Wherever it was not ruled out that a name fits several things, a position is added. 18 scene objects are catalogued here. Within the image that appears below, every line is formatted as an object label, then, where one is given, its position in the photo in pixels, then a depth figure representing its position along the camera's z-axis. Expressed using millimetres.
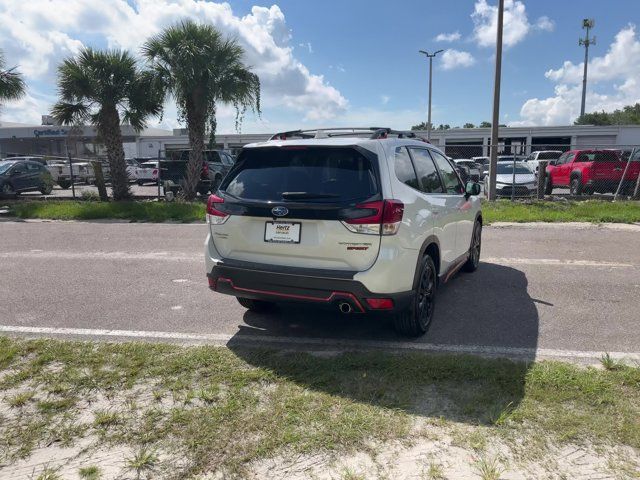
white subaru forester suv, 3900
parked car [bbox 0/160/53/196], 19625
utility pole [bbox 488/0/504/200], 14656
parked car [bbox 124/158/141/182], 28141
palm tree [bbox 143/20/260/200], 15531
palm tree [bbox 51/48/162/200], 15820
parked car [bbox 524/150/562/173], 26844
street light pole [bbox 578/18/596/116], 63847
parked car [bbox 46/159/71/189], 24188
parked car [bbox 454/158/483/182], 25094
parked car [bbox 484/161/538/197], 16297
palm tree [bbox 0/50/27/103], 17250
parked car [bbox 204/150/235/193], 18781
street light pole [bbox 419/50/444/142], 39719
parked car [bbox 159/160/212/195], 17797
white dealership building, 42375
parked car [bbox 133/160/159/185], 28156
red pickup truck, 15695
